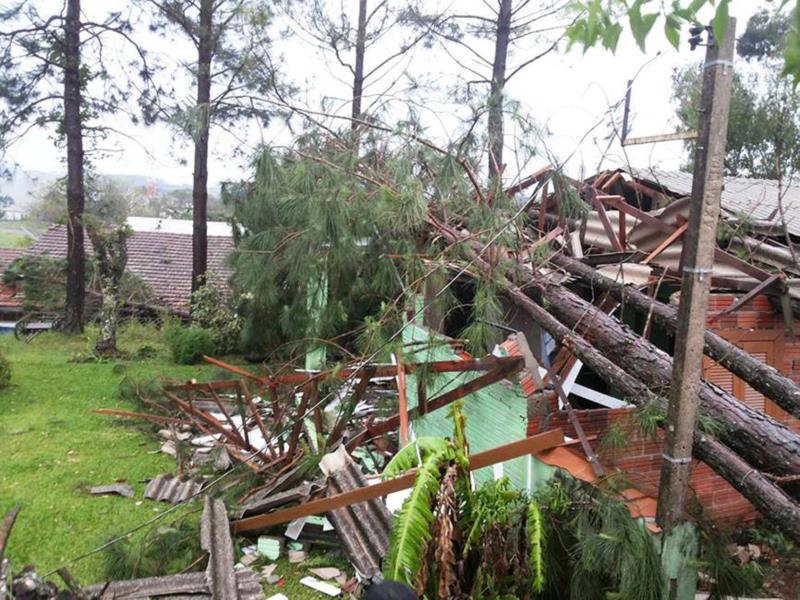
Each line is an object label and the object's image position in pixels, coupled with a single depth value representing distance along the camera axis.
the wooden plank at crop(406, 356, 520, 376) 4.62
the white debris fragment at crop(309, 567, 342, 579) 4.57
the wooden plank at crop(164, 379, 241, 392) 5.88
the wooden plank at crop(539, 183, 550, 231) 5.59
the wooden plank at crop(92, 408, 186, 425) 7.28
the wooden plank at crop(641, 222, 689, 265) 5.43
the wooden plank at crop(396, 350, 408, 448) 4.50
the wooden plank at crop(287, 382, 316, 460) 5.11
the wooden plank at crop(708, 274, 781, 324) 5.00
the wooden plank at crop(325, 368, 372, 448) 4.79
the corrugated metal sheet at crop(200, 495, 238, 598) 3.95
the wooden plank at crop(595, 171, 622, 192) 7.16
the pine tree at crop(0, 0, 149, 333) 13.44
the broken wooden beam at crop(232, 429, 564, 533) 3.41
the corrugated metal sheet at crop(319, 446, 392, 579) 4.31
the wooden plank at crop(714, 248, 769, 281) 5.14
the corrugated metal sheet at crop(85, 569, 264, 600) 3.79
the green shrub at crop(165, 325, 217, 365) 12.35
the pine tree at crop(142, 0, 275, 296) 12.75
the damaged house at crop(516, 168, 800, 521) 4.74
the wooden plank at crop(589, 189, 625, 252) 6.06
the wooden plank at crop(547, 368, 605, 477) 3.90
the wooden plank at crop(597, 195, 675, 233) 5.72
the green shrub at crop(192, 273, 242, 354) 13.09
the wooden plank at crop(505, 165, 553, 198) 5.22
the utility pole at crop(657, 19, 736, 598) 2.42
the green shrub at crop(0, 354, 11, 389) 9.60
